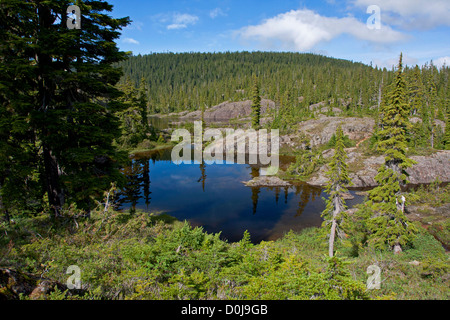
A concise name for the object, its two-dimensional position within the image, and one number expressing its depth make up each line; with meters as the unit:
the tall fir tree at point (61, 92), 11.37
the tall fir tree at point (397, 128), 17.25
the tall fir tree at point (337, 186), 18.07
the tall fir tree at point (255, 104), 60.94
